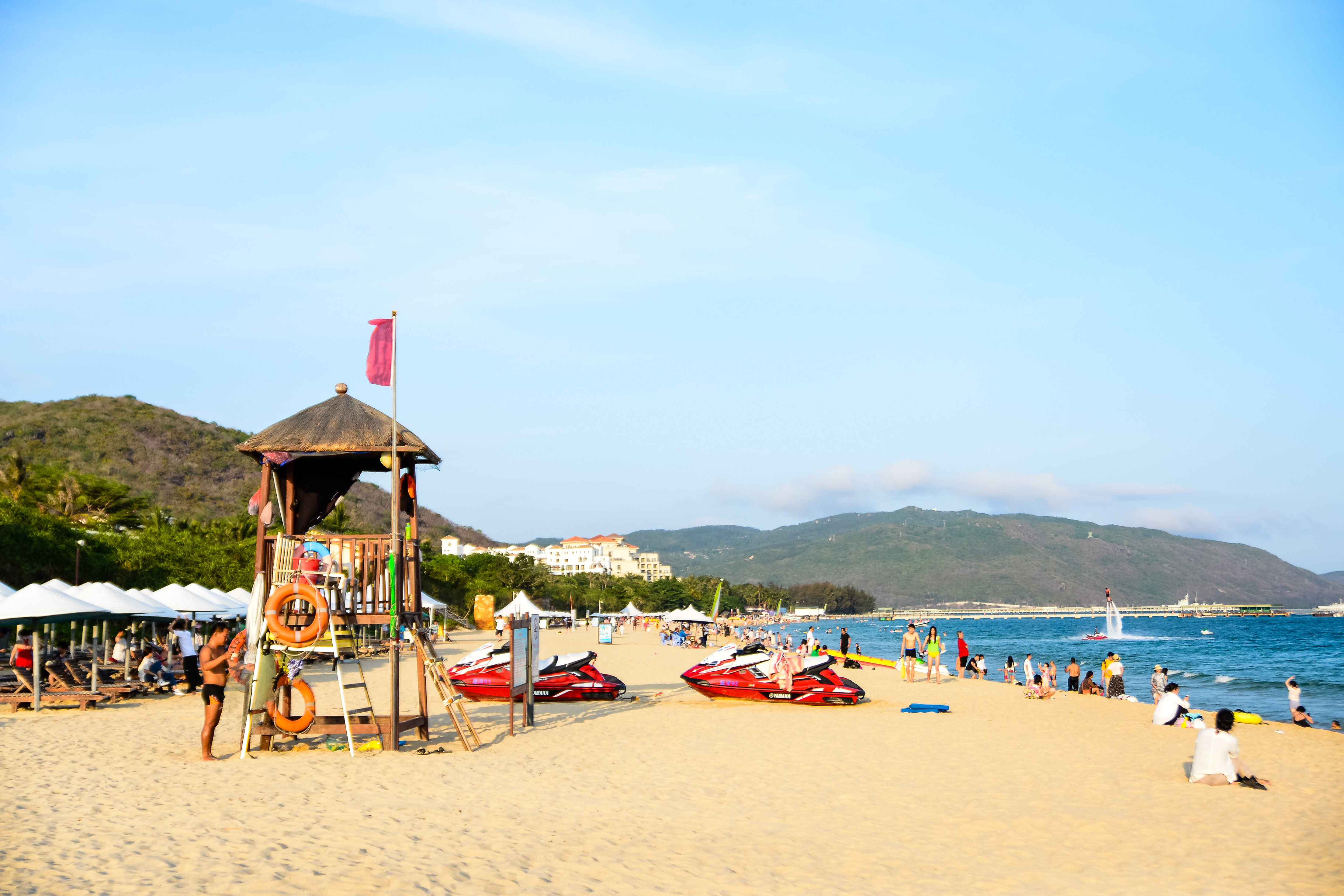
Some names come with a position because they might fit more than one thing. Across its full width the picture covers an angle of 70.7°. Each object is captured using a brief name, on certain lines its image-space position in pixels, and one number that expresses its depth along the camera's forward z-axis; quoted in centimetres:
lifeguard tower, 1319
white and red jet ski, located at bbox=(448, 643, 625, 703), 1908
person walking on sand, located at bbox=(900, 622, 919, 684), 2792
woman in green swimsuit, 2692
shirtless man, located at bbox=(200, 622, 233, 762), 1187
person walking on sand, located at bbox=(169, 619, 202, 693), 2133
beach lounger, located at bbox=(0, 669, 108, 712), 1725
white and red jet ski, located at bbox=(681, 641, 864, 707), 1973
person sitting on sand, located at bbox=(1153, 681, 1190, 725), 1777
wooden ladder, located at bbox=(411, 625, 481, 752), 1346
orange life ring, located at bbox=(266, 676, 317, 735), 1288
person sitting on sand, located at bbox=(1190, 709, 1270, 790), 1187
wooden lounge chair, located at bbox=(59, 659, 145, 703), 1845
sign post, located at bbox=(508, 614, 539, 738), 1573
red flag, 1412
